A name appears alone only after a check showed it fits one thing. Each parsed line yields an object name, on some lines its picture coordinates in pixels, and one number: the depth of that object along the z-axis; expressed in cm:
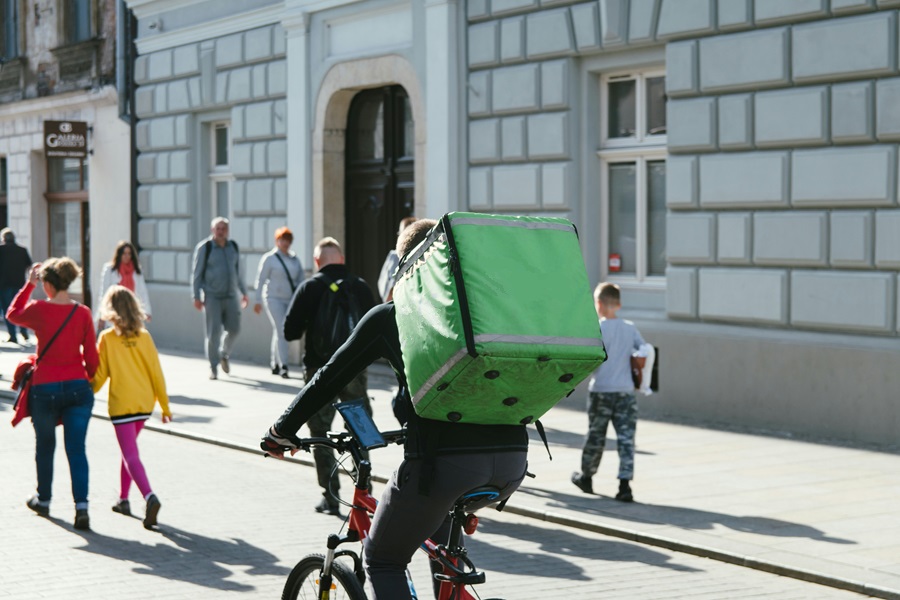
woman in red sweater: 1233
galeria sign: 3419
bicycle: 619
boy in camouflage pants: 1347
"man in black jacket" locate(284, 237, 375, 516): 1300
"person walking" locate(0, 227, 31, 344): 3477
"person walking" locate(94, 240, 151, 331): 2174
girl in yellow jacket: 1248
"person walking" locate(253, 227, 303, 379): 2362
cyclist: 606
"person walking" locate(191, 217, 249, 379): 2416
